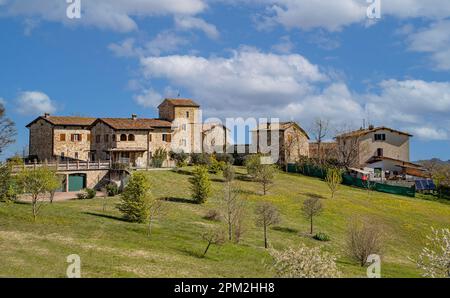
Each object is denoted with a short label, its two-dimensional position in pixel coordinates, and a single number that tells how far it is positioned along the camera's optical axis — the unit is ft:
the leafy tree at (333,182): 192.85
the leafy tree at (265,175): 183.42
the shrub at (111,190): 160.56
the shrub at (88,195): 155.33
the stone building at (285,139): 283.38
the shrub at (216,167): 213.77
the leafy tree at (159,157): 220.92
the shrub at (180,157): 232.16
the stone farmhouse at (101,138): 229.66
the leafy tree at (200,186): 154.61
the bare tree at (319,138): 298.35
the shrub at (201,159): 227.20
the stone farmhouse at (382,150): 283.38
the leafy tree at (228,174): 195.95
